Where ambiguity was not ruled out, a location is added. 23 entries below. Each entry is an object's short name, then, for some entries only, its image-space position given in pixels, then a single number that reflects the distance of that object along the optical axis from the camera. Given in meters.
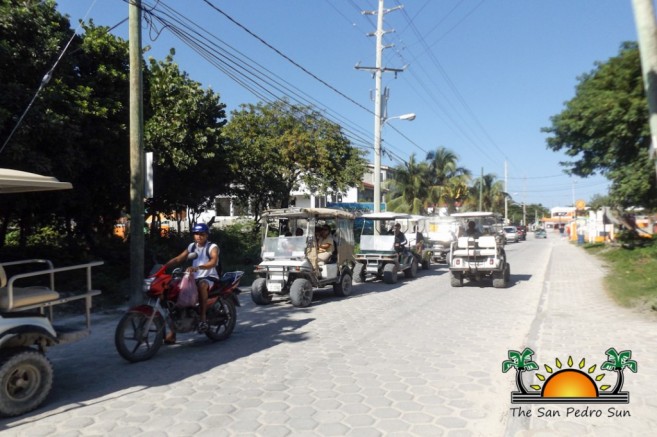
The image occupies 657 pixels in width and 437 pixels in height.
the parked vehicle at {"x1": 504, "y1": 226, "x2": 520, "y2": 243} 49.59
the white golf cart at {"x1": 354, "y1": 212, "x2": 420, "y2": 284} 15.77
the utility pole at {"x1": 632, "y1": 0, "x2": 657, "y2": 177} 5.77
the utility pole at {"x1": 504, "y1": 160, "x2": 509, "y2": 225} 69.14
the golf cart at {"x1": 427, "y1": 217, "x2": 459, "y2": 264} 24.95
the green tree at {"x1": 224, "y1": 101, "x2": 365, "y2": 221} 25.98
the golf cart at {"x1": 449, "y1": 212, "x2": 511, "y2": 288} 13.97
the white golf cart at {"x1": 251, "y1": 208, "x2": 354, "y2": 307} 11.06
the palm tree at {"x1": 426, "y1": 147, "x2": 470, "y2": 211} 45.53
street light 23.62
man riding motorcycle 7.25
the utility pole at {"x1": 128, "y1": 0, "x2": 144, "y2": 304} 9.23
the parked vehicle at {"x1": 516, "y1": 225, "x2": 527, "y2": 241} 56.84
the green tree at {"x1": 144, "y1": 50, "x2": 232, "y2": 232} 16.08
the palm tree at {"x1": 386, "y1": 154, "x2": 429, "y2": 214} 42.09
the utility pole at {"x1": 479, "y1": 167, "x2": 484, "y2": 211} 54.34
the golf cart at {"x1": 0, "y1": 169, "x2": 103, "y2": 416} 4.73
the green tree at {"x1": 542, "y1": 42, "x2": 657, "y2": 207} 15.37
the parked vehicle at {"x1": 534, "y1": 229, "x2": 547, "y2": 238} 66.06
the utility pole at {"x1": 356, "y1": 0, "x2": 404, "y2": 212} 23.95
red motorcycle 6.54
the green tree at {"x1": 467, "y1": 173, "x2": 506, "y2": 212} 58.09
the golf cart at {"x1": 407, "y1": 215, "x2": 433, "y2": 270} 19.56
